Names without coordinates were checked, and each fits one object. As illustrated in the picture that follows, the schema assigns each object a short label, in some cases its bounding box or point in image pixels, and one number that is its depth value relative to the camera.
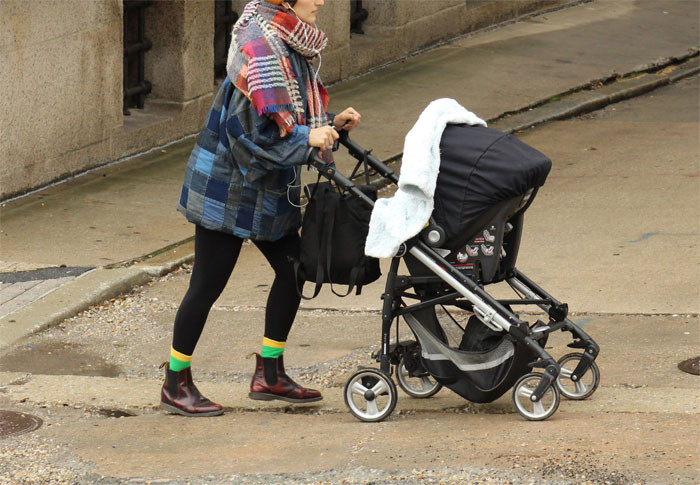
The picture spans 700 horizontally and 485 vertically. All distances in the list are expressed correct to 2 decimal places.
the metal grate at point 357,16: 26.39
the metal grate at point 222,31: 21.80
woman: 9.41
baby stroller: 9.35
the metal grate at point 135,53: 19.98
